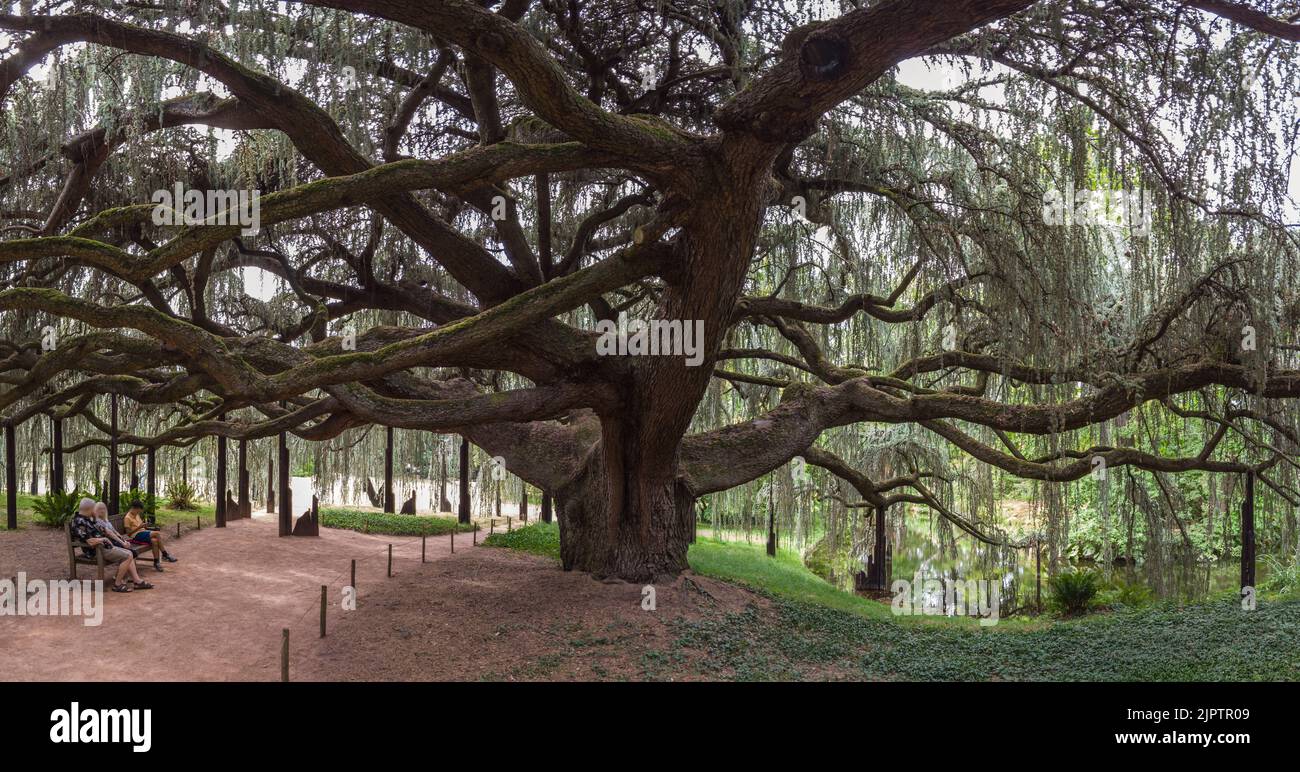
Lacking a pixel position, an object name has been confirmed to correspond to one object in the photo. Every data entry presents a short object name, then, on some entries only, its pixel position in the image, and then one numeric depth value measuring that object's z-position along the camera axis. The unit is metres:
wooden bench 9.93
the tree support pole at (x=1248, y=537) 9.57
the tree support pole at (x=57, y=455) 13.87
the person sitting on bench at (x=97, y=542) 10.06
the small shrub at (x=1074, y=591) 12.27
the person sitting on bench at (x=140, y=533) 10.98
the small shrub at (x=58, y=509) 14.23
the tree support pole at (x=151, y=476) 14.25
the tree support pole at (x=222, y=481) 15.16
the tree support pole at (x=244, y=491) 16.36
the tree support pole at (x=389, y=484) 17.62
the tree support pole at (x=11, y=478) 13.79
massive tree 6.28
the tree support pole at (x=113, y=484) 13.41
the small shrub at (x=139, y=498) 13.87
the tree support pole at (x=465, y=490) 17.09
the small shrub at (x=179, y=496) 18.38
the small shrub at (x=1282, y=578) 12.41
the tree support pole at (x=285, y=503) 15.04
